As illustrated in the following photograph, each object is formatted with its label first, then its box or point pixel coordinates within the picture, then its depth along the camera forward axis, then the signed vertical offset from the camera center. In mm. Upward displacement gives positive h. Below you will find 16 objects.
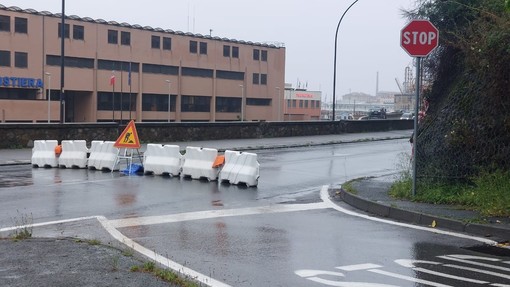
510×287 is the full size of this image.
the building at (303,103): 105875 +2216
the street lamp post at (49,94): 61688 +1502
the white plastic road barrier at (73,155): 20531 -1331
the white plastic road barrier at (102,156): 19783 -1293
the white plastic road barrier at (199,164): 17406 -1299
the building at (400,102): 132125 +3543
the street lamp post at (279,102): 84562 +1723
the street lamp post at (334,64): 40672 +3252
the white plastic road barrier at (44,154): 20953 -1376
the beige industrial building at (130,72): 61156 +4168
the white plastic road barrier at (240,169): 16344 -1317
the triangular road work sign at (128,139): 19516 -767
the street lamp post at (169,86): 73000 +2584
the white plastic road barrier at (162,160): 18391 -1284
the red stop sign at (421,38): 12547 +1519
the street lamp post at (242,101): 80325 +1704
